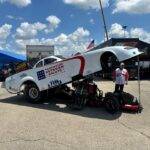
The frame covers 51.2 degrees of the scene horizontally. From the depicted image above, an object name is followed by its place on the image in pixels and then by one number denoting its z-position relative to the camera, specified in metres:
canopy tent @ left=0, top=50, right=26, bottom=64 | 14.35
